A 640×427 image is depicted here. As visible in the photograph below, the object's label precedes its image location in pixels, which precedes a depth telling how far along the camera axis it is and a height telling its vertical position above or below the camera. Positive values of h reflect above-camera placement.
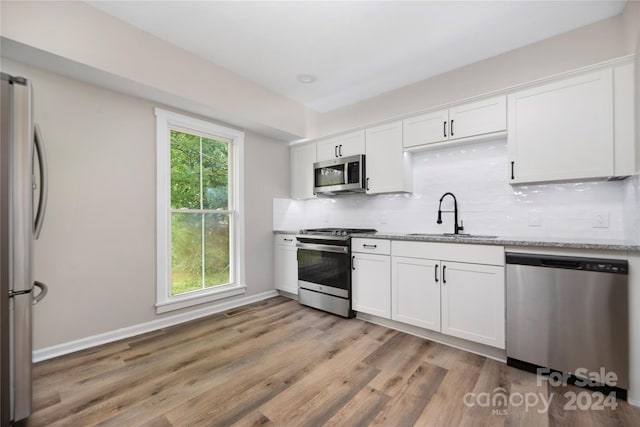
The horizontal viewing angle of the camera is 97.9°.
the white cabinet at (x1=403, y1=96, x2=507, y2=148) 2.51 +0.88
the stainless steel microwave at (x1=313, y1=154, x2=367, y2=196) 3.40 +0.48
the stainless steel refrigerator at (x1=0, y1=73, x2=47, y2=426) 1.36 -0.15
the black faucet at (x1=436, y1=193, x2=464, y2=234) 2.89 -0.03
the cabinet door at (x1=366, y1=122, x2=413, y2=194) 3.12 +0.59
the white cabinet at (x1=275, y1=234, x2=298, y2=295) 3.74 -0.70
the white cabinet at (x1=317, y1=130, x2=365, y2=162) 3.47 +0.88
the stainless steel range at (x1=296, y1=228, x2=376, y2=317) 3.11 -0.67
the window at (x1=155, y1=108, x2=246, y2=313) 2.90 +0.02
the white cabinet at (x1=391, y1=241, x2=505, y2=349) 2.19 -0.67
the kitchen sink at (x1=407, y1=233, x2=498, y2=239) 2.70 -0.23
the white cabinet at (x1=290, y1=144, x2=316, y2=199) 4.01 +0.63
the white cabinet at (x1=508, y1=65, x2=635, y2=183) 2.01 +0.65
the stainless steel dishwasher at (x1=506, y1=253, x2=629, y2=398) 1.73 -0.69
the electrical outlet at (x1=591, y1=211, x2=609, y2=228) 2.24 -0.06
